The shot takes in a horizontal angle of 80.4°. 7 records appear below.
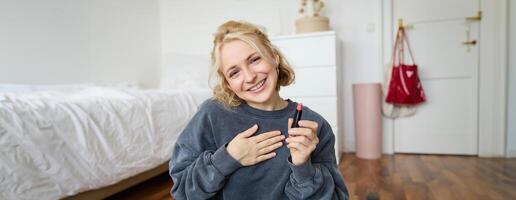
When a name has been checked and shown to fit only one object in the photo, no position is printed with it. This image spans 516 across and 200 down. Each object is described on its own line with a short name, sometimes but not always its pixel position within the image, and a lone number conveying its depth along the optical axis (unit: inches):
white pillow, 96.7
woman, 24.0
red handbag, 90.7
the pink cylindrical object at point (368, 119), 91.2
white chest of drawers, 82.7
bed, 38.3
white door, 90.7
